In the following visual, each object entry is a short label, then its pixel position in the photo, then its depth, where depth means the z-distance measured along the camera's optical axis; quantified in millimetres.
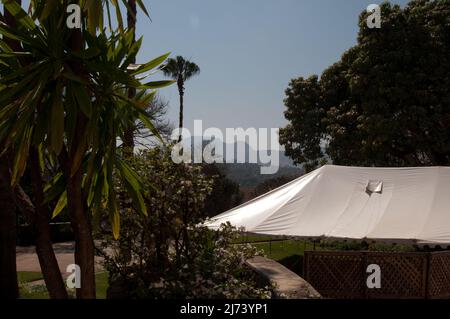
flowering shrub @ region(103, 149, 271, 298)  6562
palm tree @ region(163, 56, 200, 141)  34375
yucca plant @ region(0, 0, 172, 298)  3773
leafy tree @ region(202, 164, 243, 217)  27719
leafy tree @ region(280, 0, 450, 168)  18828
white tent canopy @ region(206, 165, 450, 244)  10273
